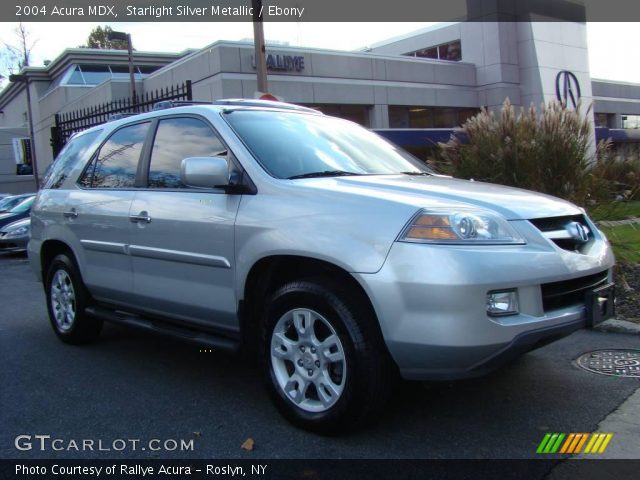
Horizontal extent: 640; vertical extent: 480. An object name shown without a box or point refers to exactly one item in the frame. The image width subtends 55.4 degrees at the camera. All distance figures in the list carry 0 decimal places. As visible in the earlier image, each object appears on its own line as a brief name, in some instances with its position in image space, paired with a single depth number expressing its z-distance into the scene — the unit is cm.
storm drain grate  426
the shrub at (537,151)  664
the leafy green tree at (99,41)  5661
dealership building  2119
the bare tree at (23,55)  4552
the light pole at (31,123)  3472
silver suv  294
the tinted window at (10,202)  1611
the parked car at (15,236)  1348
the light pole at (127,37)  1931
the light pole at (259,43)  1055
